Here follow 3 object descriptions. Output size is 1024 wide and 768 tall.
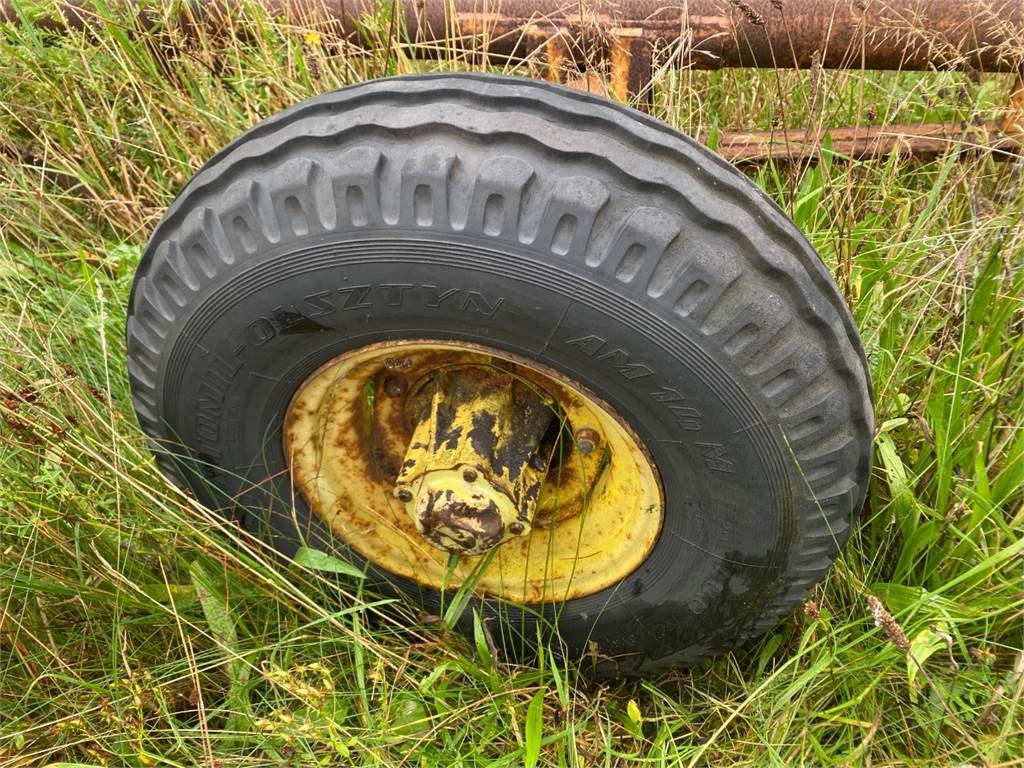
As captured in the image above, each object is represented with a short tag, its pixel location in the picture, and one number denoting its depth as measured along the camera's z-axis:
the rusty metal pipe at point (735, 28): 2.34
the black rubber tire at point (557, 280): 1.31
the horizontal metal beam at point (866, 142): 2.43
